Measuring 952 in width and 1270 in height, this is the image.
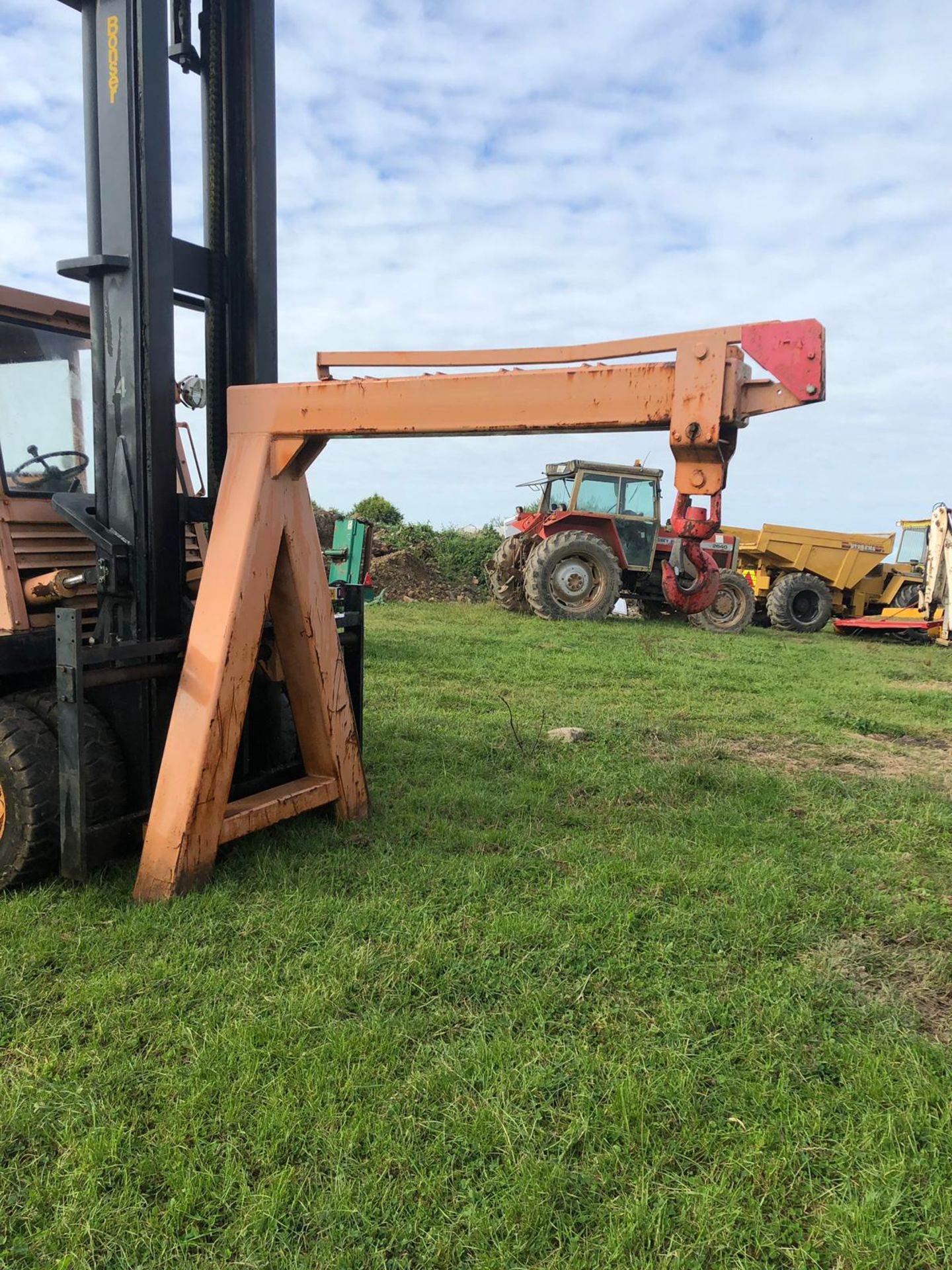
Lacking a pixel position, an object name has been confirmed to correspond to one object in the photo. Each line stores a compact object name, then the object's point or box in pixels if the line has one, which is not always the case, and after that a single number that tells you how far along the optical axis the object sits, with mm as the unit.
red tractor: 13602
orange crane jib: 2709
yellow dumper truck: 15930
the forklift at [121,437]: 3127
